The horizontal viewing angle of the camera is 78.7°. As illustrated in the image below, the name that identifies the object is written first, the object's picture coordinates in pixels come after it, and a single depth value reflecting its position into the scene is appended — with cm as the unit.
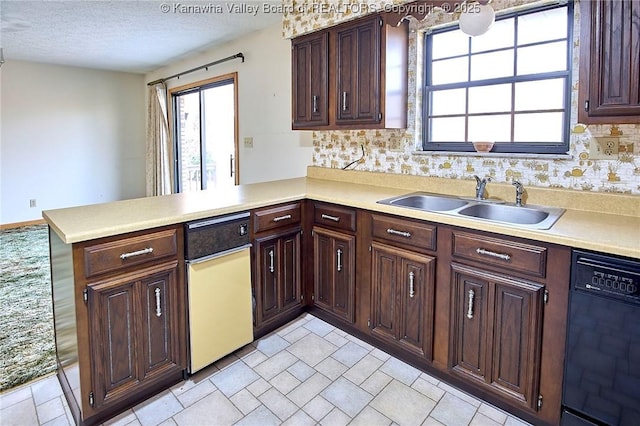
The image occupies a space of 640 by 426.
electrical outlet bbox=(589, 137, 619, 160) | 188
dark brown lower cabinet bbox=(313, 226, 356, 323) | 240
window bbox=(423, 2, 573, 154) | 210
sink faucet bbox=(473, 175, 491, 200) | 222
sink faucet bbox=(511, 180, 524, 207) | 209
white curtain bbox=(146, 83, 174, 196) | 581
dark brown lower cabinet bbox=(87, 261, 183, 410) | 166
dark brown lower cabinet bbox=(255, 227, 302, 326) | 235
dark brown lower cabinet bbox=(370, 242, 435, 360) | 202
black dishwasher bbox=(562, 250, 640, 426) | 138
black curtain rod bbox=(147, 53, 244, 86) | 422
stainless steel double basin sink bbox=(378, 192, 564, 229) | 195
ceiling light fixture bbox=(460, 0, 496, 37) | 196
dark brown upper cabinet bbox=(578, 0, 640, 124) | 152
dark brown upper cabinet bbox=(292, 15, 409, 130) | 247
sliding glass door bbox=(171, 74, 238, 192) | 475
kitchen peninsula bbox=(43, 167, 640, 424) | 160
